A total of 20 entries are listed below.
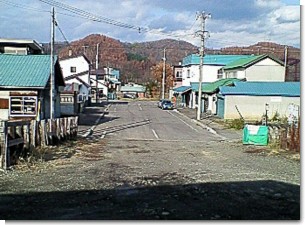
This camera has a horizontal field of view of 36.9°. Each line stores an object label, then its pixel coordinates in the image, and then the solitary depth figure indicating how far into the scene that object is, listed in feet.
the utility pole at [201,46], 123.28
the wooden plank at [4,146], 37.70
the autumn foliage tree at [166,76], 278.34
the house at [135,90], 315.90
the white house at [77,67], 207.51
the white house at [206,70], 191.11
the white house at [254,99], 125.29
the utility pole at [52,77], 70.27
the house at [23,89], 80.23
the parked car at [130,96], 303.89
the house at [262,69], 149.79
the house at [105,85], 258.43
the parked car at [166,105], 173.91
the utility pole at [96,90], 213.50
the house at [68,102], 126.31
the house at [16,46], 101.86
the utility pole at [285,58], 153.58
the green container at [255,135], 66.54
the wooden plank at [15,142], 39.74
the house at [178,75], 260.79
